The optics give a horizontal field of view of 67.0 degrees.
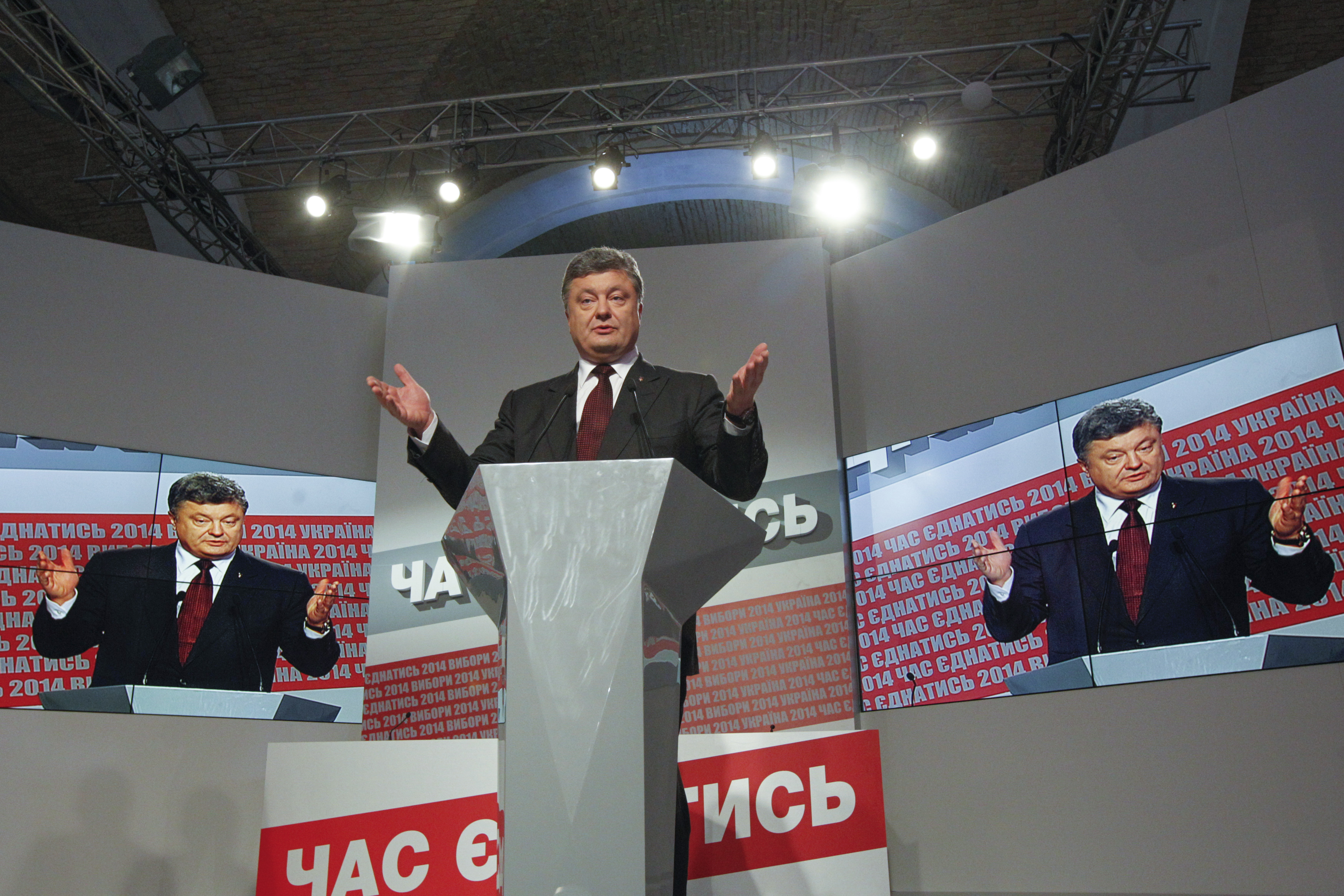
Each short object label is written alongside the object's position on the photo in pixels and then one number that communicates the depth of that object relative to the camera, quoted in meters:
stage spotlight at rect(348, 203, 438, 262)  6.12
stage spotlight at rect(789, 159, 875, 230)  5.85
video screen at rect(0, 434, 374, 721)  4.35
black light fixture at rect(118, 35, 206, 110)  6.29
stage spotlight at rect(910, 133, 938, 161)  5.89
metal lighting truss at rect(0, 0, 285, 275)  5.31
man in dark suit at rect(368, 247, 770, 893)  1.63
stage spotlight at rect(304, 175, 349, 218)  6.25
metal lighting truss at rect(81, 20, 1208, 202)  6.05
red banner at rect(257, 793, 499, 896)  2.23
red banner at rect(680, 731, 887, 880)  2.16
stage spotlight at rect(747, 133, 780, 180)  5.97
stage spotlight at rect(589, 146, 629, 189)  6.08
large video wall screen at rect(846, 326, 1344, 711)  3.70
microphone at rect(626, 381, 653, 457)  1.69
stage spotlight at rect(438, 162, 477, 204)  6.15
